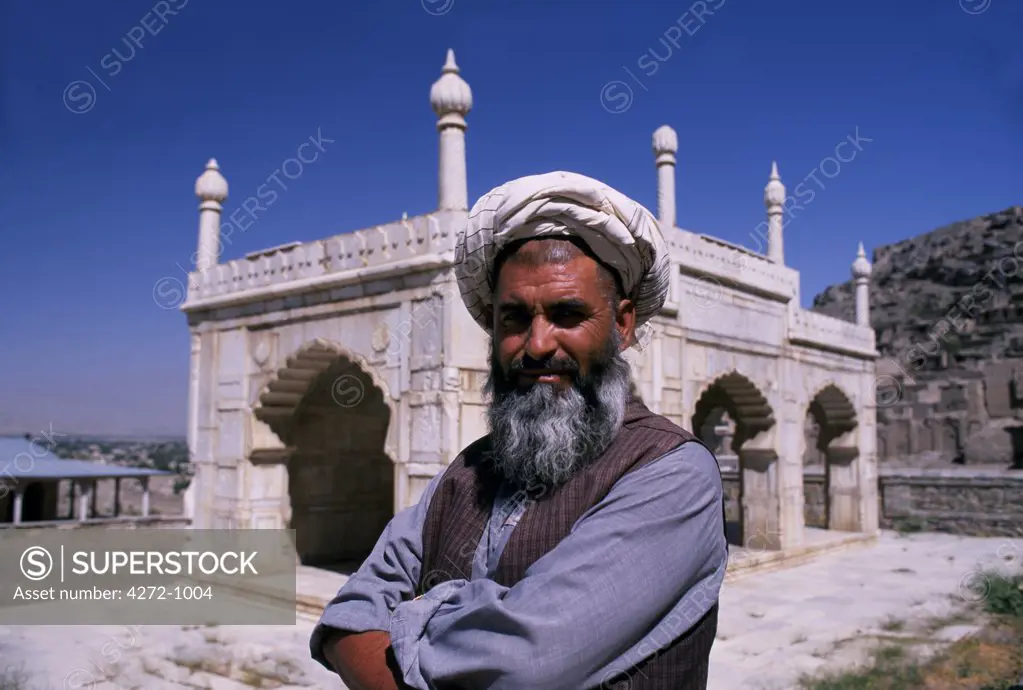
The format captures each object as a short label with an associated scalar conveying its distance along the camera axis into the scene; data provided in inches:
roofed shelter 488.7
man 46.9
